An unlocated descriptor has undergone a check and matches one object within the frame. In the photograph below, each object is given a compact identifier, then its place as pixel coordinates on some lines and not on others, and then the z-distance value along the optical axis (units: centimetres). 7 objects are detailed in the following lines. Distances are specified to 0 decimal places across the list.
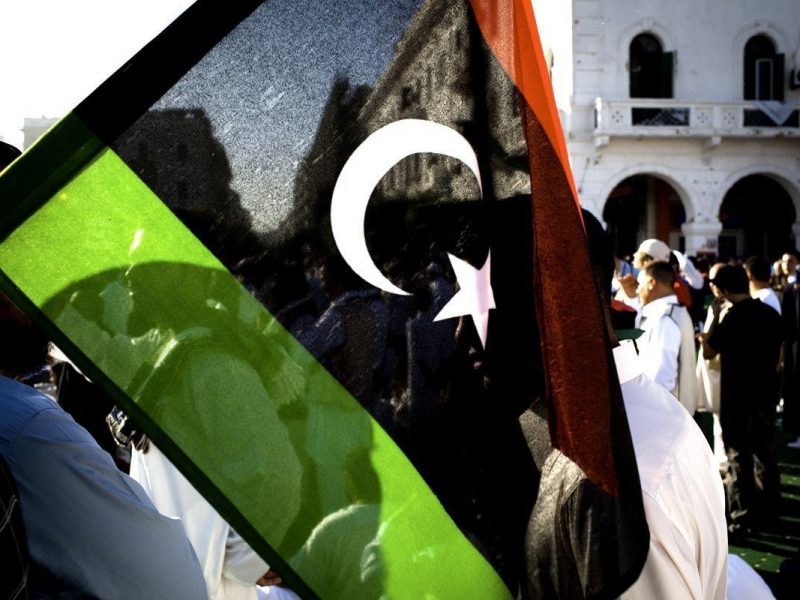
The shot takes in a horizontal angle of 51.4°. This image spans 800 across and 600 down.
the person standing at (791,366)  735
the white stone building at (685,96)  1941
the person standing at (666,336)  491
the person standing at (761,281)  642
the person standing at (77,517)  129
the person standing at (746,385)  511
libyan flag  106
